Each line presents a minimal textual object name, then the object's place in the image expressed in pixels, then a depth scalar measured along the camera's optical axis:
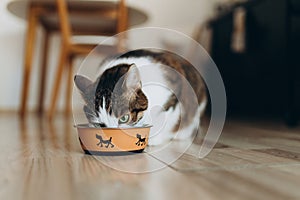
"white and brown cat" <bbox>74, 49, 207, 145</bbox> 0.82
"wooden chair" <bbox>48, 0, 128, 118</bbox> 1.99
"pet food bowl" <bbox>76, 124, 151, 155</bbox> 0.77
